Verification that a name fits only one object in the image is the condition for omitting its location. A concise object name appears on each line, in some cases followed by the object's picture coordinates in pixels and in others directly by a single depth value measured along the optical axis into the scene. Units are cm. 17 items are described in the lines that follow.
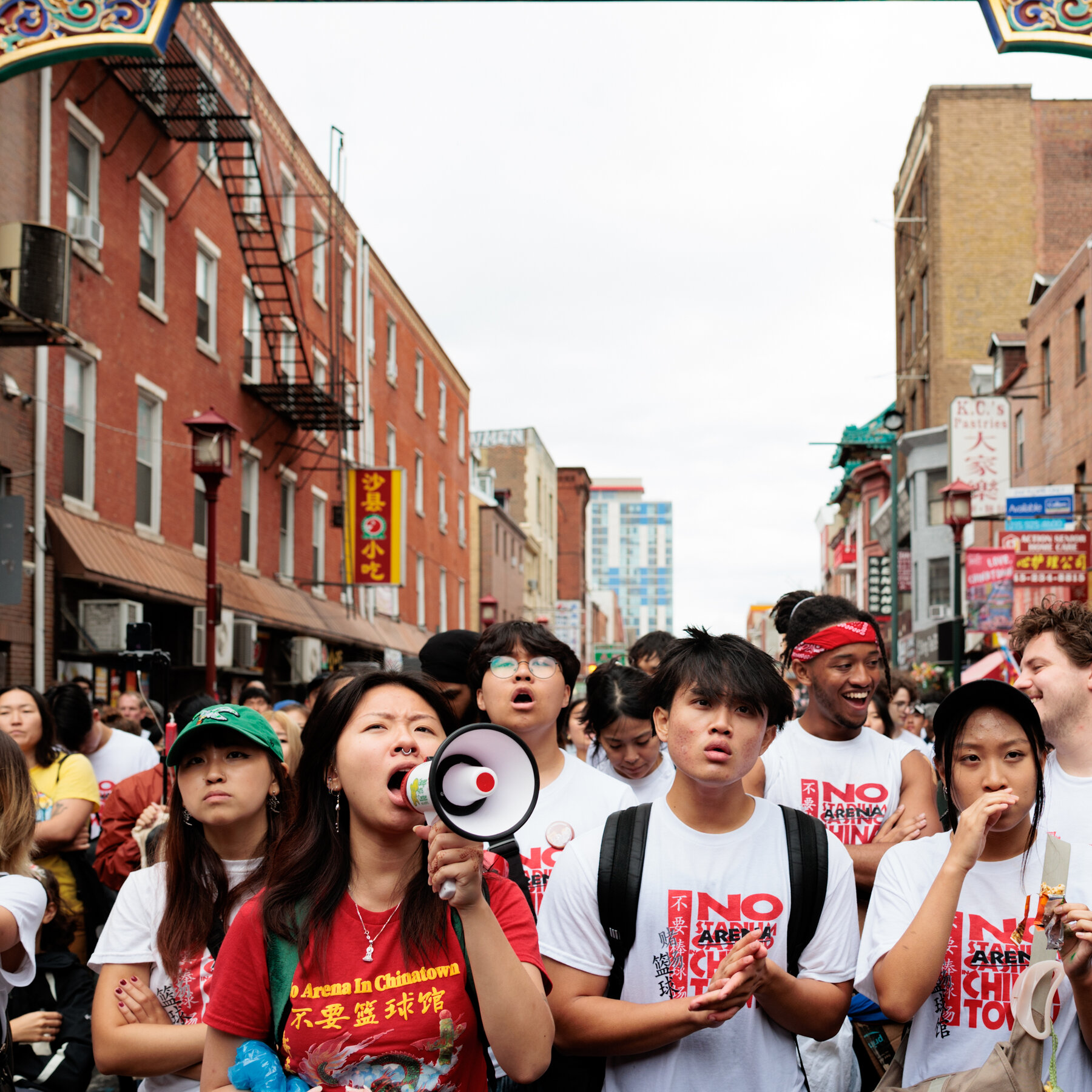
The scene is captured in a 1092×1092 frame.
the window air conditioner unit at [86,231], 1484
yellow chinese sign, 2567
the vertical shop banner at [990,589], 2241
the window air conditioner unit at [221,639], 1689
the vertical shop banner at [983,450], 2883
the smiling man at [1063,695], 381
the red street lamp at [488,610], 3138
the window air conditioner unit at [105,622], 1429
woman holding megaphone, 257
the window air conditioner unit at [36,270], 1203
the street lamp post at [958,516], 1820
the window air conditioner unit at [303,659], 2266
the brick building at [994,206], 3900
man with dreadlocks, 459
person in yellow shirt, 585
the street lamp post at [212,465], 1305
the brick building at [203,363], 1505
